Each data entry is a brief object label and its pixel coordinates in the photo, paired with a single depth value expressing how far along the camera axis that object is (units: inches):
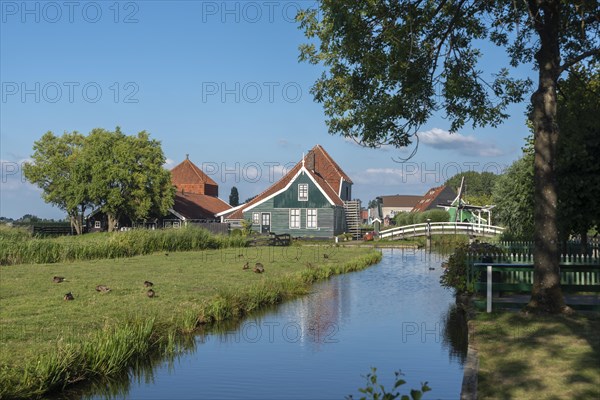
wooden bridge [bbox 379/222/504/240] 2166.6
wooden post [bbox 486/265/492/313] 588.4
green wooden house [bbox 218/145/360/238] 2281.0
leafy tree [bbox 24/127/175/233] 2358.5
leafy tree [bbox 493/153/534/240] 1003.3
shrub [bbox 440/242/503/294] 758.9
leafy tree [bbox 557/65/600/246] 661.9
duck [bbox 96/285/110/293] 702.5
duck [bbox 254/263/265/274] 995.3
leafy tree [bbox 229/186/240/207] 5118.1
